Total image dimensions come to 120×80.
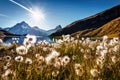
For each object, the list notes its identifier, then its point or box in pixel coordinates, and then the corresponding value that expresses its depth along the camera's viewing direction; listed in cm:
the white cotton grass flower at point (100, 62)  196
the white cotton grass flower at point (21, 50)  194
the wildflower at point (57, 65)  192
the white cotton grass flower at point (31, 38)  203
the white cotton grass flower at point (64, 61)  192
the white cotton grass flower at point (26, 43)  204
